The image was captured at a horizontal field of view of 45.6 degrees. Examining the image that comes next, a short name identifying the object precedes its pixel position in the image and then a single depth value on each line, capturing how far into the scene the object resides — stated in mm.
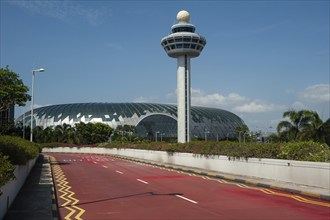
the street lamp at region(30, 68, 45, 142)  36291
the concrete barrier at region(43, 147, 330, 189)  16438
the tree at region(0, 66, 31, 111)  23641
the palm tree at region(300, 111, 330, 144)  35094
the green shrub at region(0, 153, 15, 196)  8585
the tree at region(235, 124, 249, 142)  136475
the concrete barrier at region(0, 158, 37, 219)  10162
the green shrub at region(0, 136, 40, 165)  14673
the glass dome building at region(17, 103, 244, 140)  128625
